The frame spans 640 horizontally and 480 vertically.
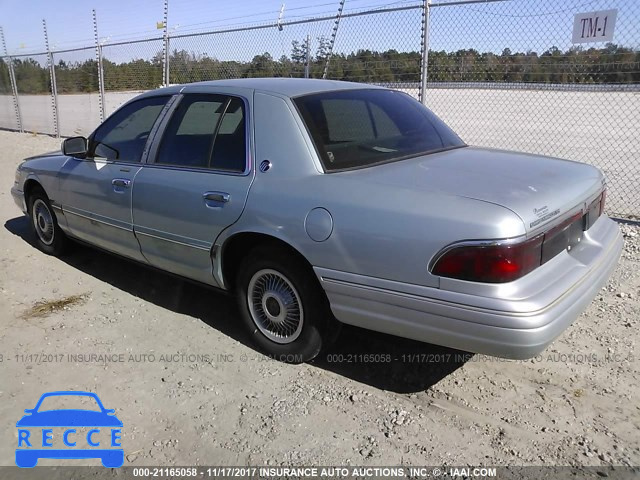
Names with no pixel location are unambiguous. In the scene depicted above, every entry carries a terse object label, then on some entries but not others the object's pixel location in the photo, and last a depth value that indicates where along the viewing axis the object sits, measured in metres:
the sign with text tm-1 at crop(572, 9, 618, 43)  5.41
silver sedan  2.55
